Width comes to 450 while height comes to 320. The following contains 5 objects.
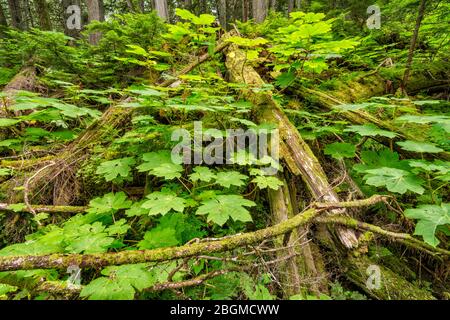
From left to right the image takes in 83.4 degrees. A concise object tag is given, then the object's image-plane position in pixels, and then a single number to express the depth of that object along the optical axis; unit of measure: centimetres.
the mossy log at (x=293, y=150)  209
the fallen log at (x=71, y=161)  274
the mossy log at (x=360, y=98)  268
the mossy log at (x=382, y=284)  178
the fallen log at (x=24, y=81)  435
